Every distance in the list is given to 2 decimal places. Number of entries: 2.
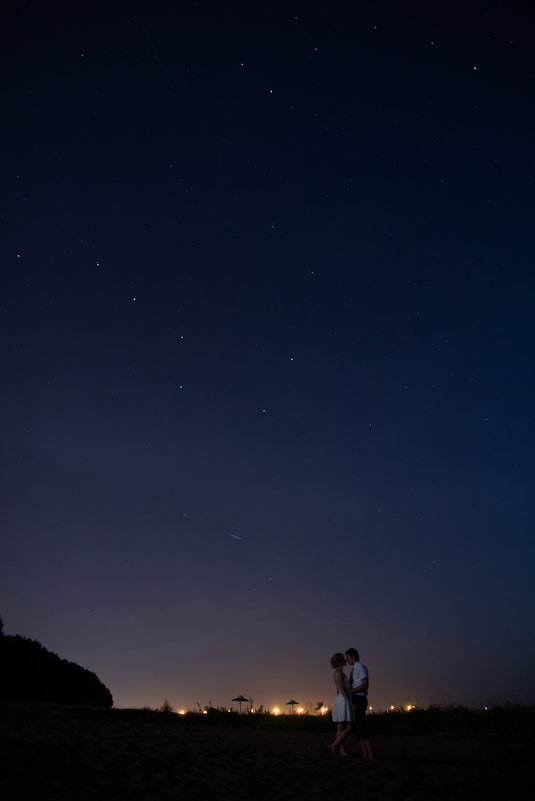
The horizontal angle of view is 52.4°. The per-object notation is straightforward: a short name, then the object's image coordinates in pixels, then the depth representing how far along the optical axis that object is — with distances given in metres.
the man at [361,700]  8.58
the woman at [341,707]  8.63
